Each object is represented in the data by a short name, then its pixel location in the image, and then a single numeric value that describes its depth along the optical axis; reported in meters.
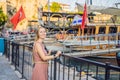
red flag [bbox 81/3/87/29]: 12.11
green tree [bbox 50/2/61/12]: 41.79
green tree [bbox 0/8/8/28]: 36.04
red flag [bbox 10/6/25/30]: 11.57
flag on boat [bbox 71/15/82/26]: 15.48
